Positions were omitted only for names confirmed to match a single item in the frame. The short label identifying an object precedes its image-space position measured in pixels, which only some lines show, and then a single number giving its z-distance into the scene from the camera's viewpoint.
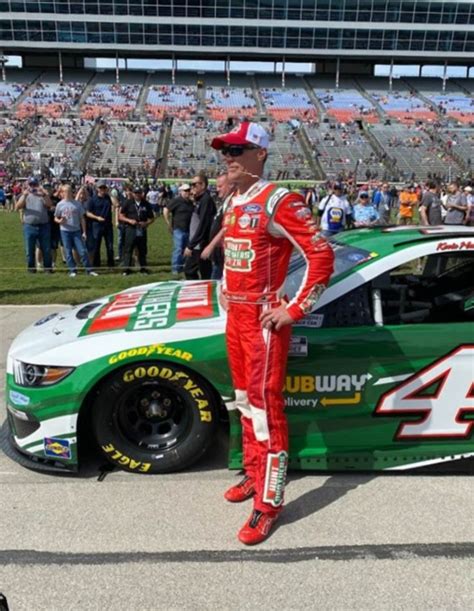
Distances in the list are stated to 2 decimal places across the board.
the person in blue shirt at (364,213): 10.43
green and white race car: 3.12
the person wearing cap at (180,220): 8.84
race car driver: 2.50
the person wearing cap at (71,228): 9.42
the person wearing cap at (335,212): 10.44
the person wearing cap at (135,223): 9.95
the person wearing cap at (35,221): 9.50
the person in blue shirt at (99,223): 10.57
